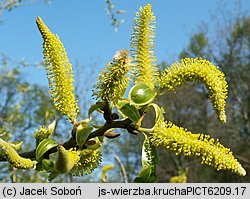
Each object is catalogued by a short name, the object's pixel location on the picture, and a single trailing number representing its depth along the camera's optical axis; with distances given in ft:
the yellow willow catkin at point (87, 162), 0.84
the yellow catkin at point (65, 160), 0.77
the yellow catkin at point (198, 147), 0.81
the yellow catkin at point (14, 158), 0.81
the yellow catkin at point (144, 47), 0.86
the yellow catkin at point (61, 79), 0.85
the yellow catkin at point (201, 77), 0.83
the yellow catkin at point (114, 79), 0.78
